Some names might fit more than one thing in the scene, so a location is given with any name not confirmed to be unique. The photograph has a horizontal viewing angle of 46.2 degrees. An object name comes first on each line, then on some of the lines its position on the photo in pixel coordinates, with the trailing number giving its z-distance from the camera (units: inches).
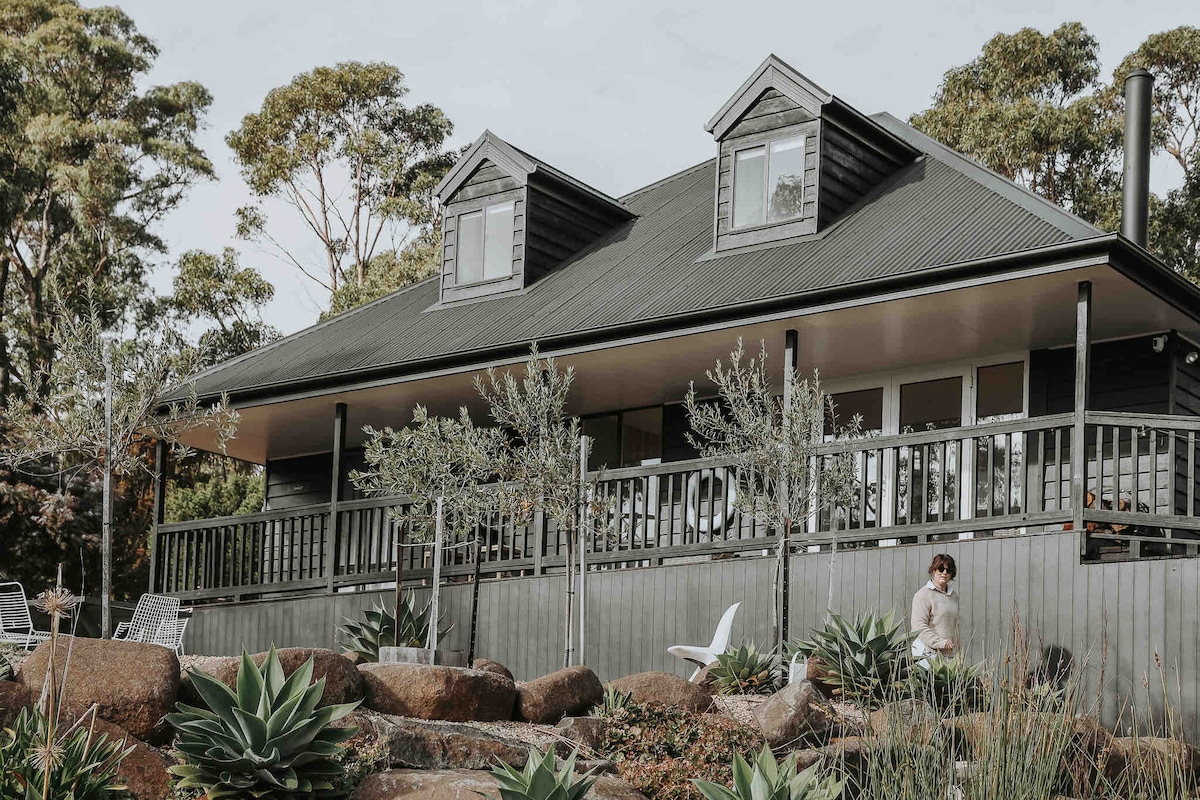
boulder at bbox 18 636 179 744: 287.6
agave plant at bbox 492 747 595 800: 239.6
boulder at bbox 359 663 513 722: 329.7
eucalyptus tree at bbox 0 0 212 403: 1163.3
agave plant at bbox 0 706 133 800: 237.6
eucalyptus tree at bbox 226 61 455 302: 1242.0
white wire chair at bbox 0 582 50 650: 441.4
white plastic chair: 424.2
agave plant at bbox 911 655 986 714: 313.5
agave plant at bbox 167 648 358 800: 262.2
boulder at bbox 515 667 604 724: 348.5
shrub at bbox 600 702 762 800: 294.5
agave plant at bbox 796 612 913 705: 368.5
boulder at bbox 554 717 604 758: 320.8
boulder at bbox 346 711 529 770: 296.5
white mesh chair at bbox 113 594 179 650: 532.1
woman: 390.6
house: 427.2
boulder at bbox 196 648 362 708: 311.9
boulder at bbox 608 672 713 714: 362.9
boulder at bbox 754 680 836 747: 331.9
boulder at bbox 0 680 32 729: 284.0
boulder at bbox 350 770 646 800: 272.4
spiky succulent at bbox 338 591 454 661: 472.4
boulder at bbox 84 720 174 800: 271.4
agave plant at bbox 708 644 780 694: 400.8
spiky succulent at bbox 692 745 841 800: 232.5
